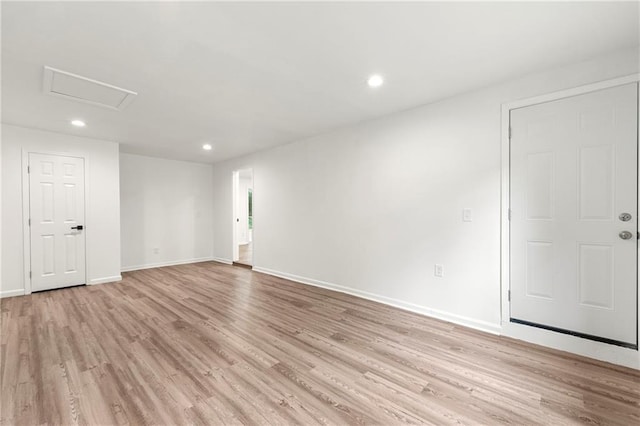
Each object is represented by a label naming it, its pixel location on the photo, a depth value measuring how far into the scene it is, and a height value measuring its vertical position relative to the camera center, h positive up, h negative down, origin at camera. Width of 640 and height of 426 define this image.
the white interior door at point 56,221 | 3.95 -0.14
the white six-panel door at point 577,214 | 2.05 -0.03
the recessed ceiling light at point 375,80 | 2.42 +1.25
